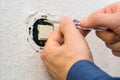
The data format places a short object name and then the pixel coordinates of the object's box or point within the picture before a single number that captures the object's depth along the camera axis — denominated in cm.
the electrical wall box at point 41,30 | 53
